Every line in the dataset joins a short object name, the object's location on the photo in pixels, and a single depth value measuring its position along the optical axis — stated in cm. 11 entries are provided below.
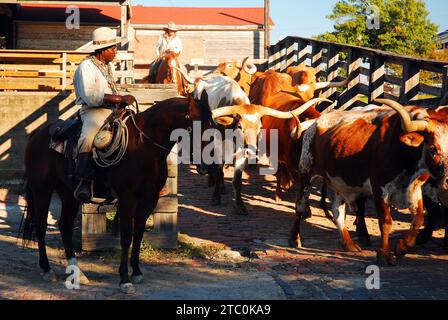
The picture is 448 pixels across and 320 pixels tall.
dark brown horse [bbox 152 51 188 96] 1596
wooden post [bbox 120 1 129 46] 2175
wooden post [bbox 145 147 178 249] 898
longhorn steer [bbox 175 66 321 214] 1038
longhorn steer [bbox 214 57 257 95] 1771
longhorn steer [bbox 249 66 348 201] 1123
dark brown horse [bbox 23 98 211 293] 719
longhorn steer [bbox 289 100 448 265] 762
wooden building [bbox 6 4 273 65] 2636
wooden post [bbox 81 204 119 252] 884
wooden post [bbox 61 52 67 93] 1509
